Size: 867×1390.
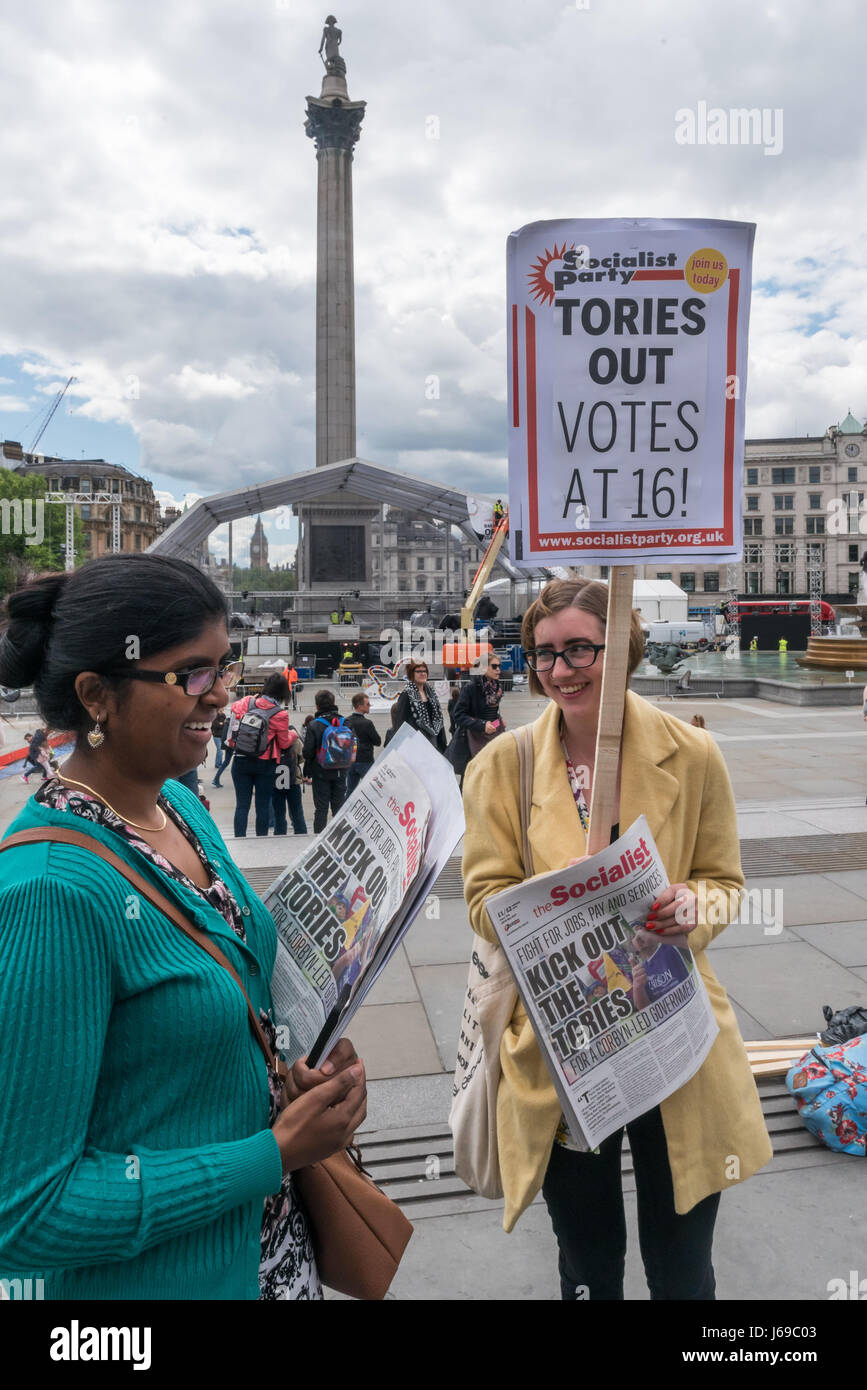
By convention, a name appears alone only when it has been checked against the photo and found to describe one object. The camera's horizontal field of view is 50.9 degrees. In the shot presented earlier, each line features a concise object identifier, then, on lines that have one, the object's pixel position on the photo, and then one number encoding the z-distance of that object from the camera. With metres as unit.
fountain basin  27.72
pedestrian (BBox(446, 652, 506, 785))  10.01
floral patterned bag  3.62
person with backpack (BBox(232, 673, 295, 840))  9.51
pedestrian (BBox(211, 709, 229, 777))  12.82
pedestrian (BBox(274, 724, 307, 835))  9.72
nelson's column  52.16
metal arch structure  37.92
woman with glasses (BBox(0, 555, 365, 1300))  1.27
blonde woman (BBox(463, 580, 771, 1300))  2.24
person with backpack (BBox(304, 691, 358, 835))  9.80
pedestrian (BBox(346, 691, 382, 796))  10.47
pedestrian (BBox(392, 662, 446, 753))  9.57
